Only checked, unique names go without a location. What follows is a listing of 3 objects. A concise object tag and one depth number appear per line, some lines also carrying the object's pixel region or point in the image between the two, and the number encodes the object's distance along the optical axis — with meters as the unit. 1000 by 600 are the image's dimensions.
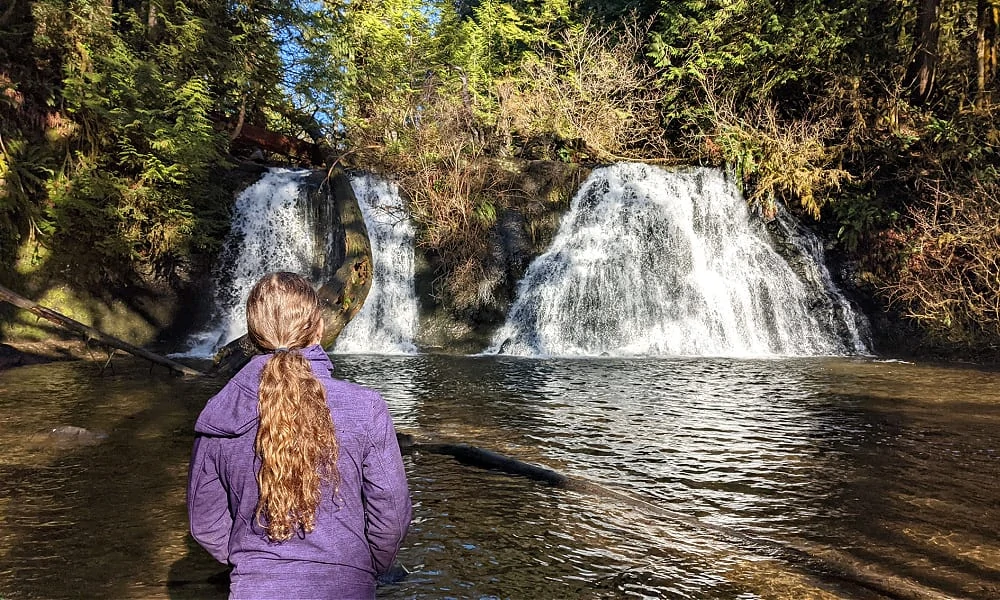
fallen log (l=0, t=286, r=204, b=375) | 7.79
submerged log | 3.52
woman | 1.79
